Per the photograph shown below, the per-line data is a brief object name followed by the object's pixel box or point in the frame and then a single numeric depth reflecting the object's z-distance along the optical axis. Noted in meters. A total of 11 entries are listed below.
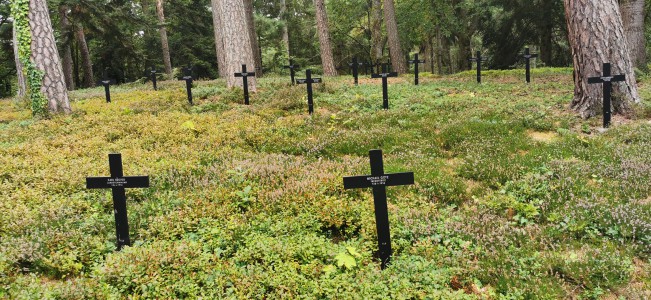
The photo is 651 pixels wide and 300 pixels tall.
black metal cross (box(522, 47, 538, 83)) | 19.00
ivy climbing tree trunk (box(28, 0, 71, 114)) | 13.70
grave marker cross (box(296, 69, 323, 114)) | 13.81
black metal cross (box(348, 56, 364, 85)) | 20.53
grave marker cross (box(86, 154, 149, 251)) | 5.90
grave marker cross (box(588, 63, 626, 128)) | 10.84
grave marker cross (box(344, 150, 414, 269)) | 5.57
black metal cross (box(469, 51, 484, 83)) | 19.99
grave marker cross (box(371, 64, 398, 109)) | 14.09
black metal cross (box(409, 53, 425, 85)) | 20.06
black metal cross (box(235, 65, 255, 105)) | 15.66
